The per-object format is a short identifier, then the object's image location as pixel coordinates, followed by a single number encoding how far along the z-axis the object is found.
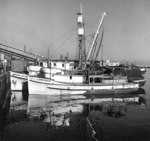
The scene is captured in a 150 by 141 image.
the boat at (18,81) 35.94
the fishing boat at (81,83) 33.59
